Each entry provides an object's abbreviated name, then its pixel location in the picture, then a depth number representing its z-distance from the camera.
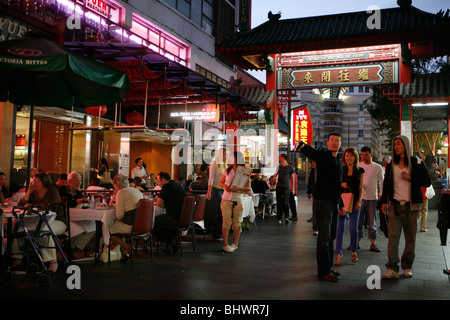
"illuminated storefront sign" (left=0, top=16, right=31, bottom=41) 9.48
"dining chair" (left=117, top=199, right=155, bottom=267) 6.63
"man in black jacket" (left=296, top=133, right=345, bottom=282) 5.59
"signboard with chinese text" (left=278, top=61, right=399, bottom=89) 15.89
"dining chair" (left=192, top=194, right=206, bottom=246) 8.57
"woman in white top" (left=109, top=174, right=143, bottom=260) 6.62
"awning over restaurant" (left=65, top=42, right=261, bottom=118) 8.91
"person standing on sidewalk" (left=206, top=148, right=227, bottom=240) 9.05
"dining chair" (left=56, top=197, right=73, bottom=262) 6.32
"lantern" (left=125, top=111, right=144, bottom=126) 13.66
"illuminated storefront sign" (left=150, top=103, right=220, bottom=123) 13.08
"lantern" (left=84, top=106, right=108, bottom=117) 11.96
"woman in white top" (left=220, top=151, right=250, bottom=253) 7.82
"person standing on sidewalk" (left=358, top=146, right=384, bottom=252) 7.86
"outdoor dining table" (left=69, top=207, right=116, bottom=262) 6.45
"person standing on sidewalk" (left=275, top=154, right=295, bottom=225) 12.42
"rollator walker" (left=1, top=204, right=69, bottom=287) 5.30
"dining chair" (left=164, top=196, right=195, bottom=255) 7.55
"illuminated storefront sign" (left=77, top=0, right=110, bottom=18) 12.93
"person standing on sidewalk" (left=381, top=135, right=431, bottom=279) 5.70
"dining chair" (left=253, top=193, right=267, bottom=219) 12.74
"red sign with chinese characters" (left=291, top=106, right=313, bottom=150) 18.64
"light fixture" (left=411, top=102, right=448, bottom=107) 15.73
